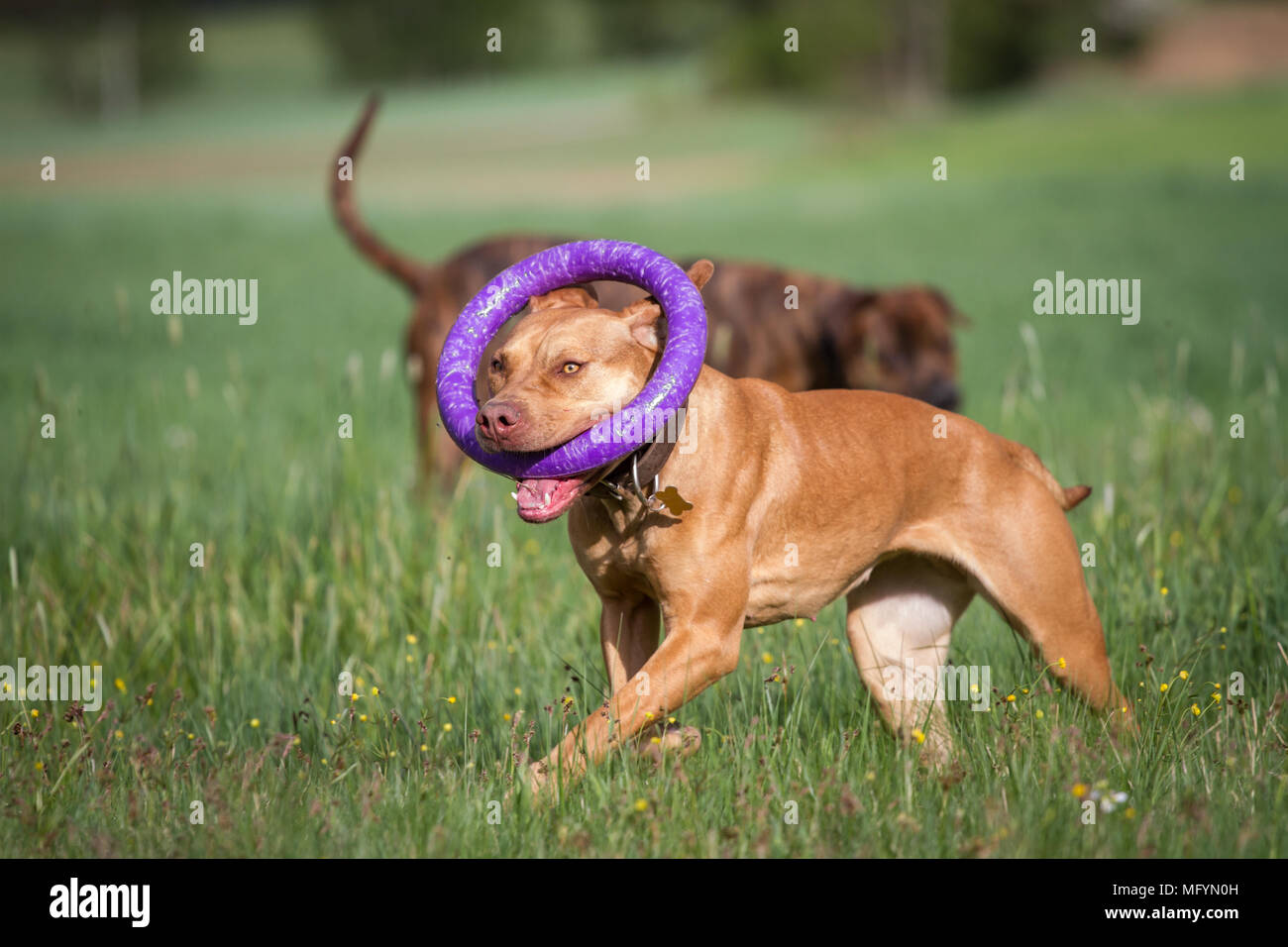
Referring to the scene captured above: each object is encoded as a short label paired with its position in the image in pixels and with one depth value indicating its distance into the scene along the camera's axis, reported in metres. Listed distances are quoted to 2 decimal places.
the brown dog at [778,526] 4.05
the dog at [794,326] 8.16
